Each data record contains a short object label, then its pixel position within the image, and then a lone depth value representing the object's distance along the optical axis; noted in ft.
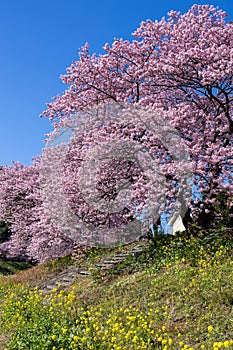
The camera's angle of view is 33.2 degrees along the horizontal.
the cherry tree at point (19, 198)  75.20
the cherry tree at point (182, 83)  36.60
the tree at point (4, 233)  110.72
